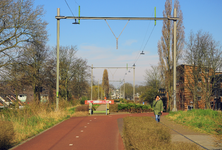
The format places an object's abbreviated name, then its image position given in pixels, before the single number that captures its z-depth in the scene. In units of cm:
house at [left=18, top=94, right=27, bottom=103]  7672
